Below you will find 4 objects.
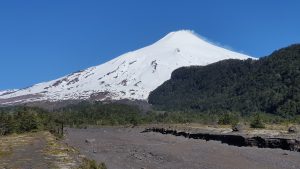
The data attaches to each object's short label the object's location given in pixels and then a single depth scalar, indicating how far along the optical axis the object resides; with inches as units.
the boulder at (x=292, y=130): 1532.8
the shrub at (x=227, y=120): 2517.7
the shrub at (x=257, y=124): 1965.8
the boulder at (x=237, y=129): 1770.7
